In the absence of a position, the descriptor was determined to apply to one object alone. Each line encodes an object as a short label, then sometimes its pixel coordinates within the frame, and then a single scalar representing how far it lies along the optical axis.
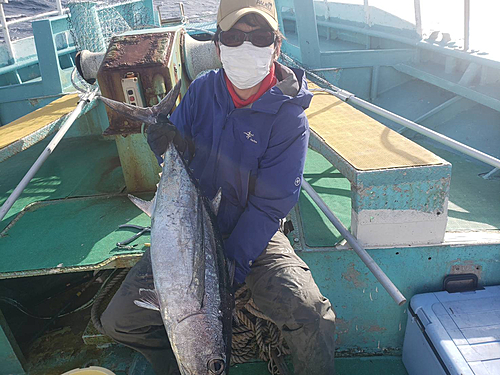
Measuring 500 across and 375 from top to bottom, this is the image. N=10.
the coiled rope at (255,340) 2.57
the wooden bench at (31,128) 3.00
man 2.06
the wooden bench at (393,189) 2.21
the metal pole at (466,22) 4.31
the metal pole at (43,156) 2.41
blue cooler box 1.99
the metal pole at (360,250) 1.82
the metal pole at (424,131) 2.55
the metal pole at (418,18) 5.45
